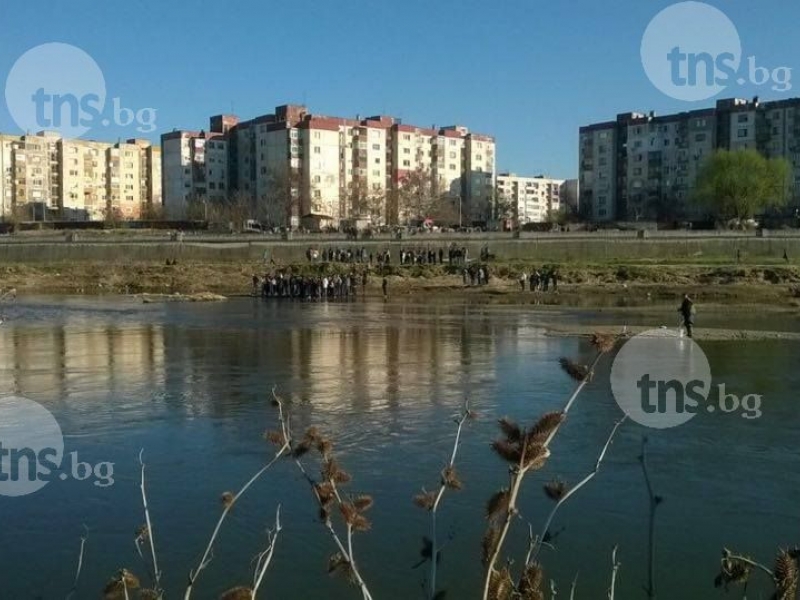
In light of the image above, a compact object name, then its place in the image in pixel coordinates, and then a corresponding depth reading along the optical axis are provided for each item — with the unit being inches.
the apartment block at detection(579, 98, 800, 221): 4690.0
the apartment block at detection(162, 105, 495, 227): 4690.0
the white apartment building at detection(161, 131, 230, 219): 5137.8
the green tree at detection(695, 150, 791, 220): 3818.9
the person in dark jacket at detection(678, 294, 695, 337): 1011.0
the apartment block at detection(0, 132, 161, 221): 5374.0
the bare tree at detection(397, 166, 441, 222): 4685.0
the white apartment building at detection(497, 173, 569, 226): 7298.2
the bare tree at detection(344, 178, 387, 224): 4633.4
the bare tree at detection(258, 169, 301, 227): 4362.7
